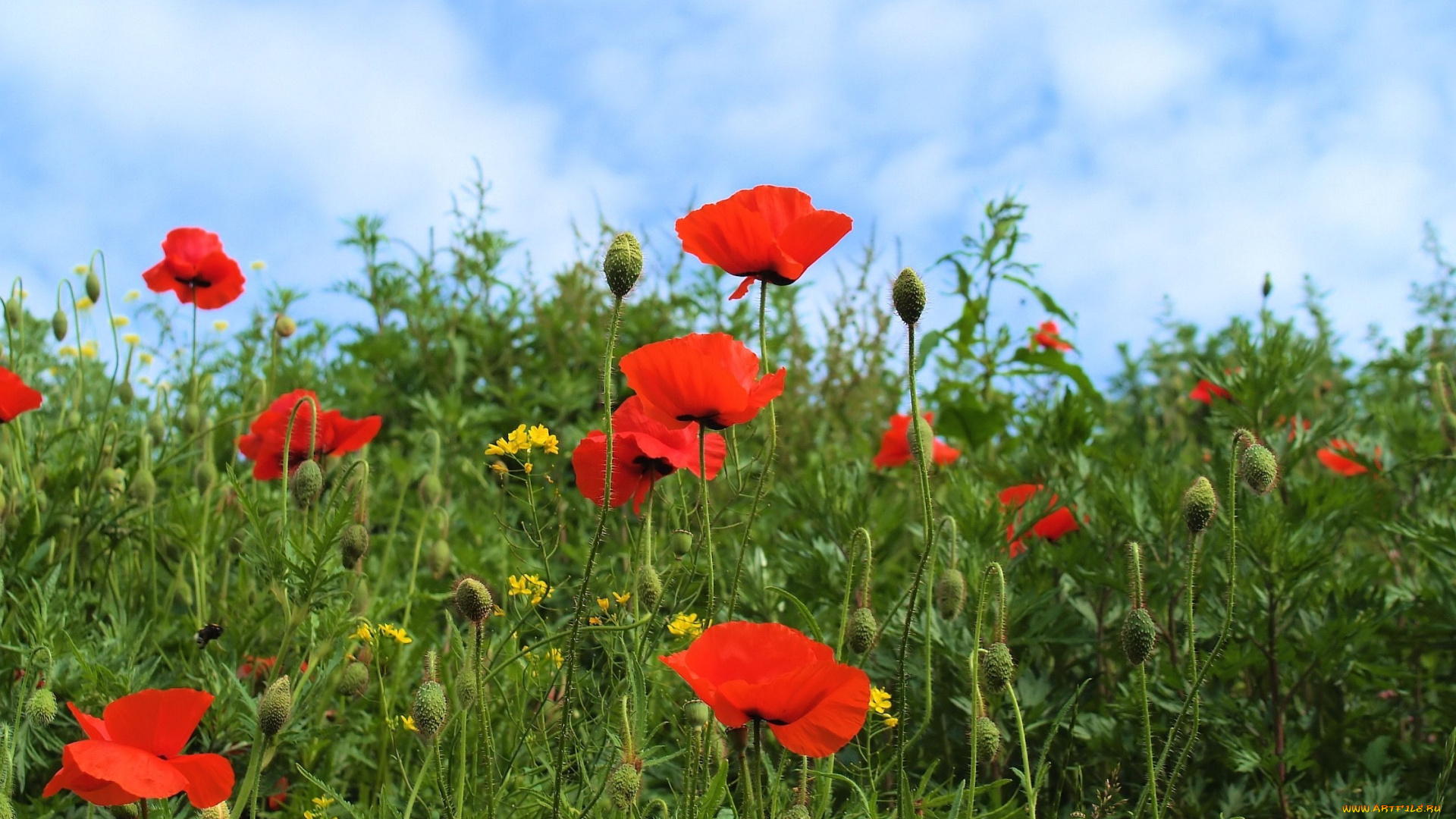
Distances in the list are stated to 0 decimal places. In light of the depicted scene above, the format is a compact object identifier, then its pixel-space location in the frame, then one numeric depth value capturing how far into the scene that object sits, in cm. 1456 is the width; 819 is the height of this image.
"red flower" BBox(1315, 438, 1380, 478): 151
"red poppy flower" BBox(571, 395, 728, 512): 105
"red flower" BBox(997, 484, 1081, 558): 130
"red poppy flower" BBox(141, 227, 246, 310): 146
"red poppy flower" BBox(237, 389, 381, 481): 123
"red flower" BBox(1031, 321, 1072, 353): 180
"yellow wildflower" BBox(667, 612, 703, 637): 106
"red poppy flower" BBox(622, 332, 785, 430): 98
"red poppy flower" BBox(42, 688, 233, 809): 101
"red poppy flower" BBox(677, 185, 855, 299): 103
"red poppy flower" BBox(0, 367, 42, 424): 126
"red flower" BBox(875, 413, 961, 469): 150
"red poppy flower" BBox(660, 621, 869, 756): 93
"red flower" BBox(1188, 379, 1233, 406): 190
